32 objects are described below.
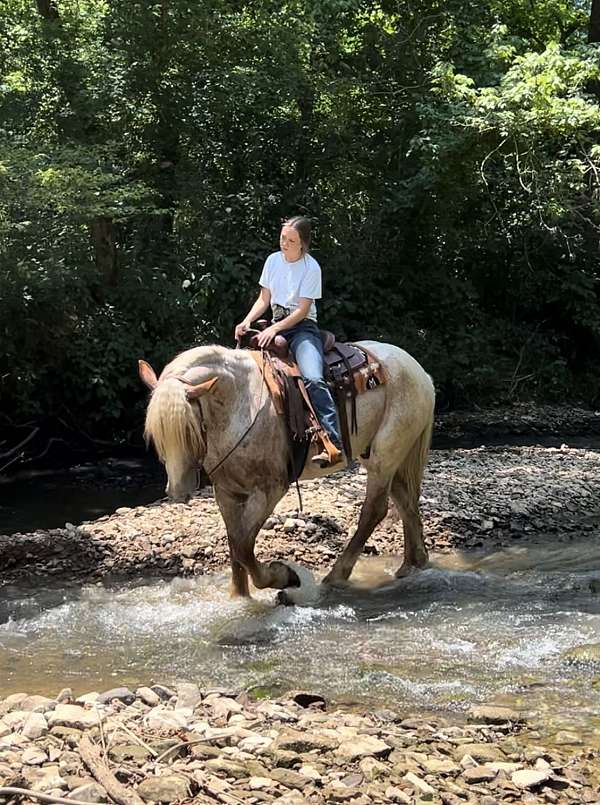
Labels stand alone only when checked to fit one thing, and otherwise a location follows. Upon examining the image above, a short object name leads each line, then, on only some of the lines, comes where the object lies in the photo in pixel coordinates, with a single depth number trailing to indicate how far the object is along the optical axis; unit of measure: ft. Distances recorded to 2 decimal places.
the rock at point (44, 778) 10.74
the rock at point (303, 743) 12.71
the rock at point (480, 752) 12.84
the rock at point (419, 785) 11.60
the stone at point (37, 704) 14.15
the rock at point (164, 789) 10.77
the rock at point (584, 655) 17.10
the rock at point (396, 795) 11.31
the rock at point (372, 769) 11.93
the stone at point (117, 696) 14.84
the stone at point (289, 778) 11.55
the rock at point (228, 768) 11.73
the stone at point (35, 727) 12.62
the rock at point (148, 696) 14.98
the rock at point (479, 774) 12.07
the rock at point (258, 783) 11.35
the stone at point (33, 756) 11.53
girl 21.80
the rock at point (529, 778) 11.92
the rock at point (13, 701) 14.40
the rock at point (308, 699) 15.24
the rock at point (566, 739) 13.56
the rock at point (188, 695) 14.85
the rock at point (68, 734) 12.39
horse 19.44
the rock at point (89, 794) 10.47
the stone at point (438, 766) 12.30
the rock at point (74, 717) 13.06
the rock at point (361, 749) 12.48
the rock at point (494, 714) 14.34
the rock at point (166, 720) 13.37
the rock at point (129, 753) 12.00
